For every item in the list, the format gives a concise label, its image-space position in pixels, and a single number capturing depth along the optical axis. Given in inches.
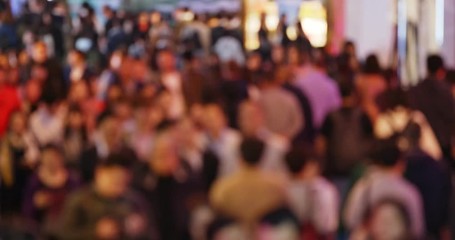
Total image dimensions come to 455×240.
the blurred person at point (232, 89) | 604.0
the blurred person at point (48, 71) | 677.8
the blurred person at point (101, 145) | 519.3
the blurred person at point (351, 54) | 756.1
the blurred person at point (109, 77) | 714.7
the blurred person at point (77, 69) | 749.0
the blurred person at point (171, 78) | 671.0
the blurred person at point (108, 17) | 1116.0
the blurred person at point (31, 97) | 679.1
